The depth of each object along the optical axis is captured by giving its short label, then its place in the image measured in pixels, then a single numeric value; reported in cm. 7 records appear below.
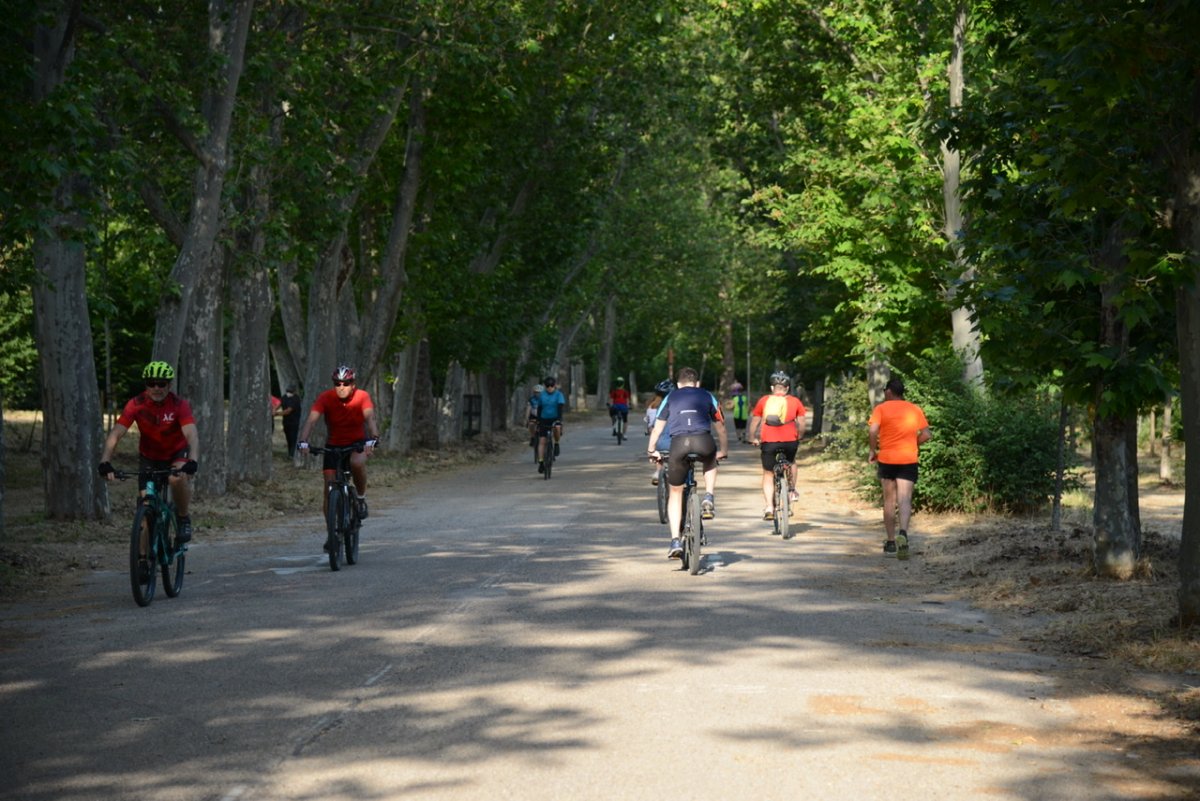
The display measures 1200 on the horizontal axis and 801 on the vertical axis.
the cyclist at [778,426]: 1897
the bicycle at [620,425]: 4938
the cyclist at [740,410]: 4458
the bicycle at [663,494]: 1960
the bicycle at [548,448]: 2997
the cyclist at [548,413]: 3038
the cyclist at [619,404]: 4934
